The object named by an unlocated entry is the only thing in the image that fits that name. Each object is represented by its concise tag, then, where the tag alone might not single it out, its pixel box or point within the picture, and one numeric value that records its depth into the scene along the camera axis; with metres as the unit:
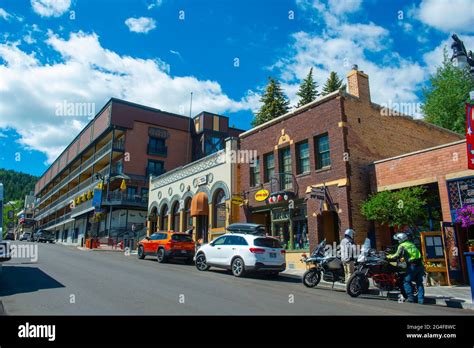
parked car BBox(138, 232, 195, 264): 18.08
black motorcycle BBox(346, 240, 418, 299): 9.77
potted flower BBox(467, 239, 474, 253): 11.39
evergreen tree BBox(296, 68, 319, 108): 39.12
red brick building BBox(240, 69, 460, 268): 16.53
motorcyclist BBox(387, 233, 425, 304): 9.41
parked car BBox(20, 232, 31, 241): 59.69
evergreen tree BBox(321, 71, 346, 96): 37.28
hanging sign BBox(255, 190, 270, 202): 20.09
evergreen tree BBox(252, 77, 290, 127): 40.50
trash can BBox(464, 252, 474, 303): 8.82
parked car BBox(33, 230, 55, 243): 48.53
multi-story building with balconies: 40.81
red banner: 11.37
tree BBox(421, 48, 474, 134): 27.64
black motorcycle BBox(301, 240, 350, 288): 10.84
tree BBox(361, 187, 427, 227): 13.63
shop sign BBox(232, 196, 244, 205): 21.52
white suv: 13.20
